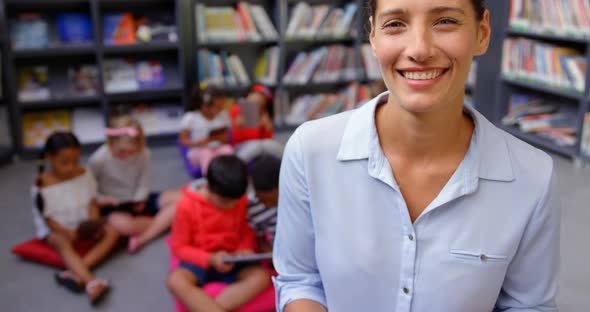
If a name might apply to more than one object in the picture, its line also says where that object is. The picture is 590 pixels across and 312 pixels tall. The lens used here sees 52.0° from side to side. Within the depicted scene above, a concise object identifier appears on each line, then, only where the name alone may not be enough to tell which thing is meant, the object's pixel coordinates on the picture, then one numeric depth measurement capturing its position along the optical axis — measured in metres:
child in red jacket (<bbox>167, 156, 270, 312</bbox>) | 2.37
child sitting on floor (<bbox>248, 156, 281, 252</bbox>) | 2.47
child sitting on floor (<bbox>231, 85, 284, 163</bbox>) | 3.77
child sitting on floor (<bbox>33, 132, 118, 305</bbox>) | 2.81
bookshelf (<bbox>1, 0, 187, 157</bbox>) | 4.38
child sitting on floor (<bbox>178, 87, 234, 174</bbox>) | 3.89
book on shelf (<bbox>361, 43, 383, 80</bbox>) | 5.22
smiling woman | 0.88
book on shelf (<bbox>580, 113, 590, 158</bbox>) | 4.06
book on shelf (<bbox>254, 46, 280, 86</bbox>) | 5.00
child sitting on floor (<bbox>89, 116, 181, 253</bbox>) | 3.09
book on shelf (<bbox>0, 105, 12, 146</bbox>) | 4.38
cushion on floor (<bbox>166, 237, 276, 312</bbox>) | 2.37
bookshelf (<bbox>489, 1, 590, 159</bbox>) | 4.13
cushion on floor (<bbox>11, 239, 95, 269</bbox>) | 2.81
